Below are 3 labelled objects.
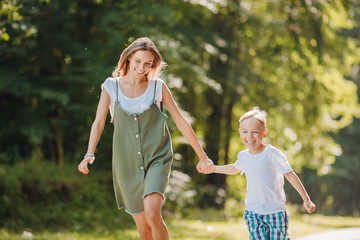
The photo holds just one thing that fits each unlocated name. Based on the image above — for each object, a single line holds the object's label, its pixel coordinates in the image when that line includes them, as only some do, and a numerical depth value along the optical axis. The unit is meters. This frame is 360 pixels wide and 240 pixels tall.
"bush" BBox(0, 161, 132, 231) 18.89
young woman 8.95
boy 8.48
